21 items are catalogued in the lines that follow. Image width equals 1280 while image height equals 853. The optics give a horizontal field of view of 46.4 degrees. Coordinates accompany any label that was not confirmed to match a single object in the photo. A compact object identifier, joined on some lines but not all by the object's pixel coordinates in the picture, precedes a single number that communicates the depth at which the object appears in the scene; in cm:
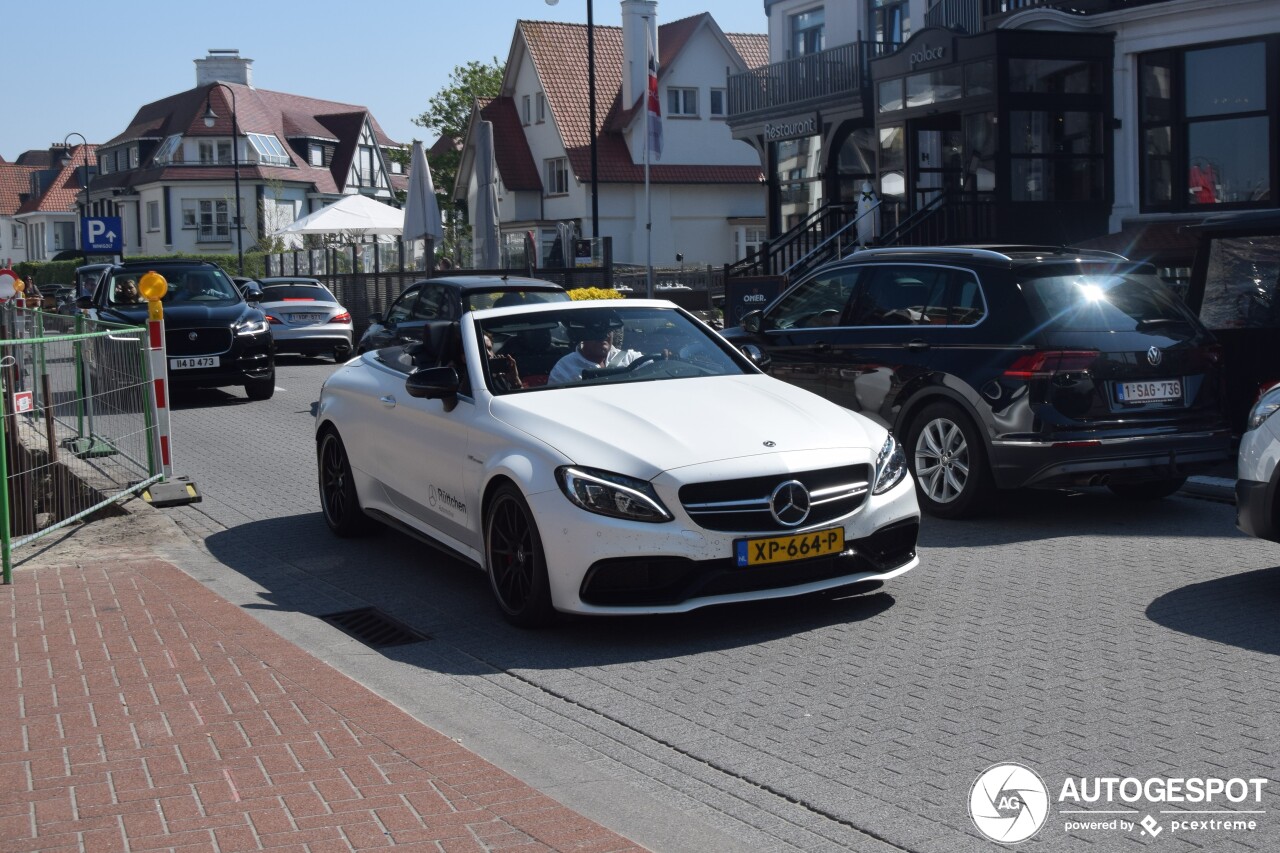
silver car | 2547
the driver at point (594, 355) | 780
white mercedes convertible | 650
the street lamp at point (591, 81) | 3694
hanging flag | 3081
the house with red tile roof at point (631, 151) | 5841
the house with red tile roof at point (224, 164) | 8369
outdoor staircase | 2398
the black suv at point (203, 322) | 1888
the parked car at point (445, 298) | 1525
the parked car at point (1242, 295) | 1039
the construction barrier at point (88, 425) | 1043
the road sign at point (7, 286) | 2275
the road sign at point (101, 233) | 3728
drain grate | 702
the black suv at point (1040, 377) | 921
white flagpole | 2875
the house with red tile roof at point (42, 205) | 11356
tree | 7825
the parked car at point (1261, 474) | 714
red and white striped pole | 1077
